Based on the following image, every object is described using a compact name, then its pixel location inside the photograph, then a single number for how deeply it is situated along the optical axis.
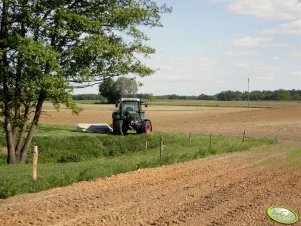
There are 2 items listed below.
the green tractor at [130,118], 31.30
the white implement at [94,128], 34.06
